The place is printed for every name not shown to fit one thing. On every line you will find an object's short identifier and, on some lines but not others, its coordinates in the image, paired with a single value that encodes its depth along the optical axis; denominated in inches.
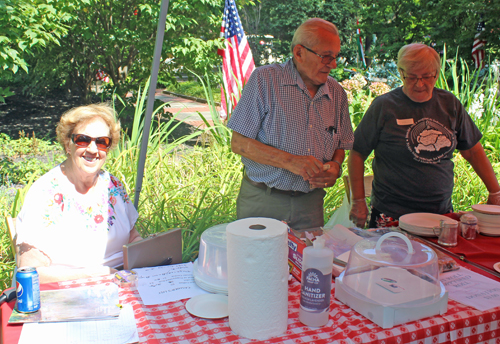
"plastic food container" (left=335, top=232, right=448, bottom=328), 50.6
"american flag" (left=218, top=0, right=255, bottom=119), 219.0
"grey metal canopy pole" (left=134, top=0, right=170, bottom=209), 79.7
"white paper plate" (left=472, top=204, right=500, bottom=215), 82.0
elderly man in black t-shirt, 93.4
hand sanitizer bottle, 46.6
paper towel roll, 43.0
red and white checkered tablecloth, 47.7
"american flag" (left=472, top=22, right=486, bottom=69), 331.3
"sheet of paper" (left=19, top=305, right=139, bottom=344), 46.4
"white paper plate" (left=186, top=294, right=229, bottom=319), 52.2
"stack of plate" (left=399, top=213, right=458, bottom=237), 80.2
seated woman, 73.7
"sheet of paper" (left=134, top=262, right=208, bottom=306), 57.0
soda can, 49.6
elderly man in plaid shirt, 84.6
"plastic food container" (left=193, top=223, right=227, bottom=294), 56.9
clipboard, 64.7
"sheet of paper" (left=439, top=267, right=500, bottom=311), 56.0
